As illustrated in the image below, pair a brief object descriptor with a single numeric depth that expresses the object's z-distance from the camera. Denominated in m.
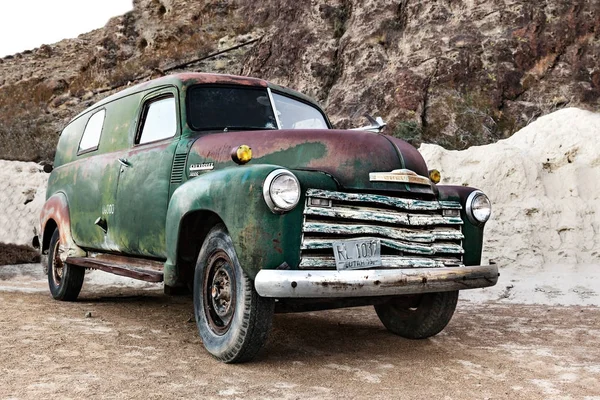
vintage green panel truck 3.52
